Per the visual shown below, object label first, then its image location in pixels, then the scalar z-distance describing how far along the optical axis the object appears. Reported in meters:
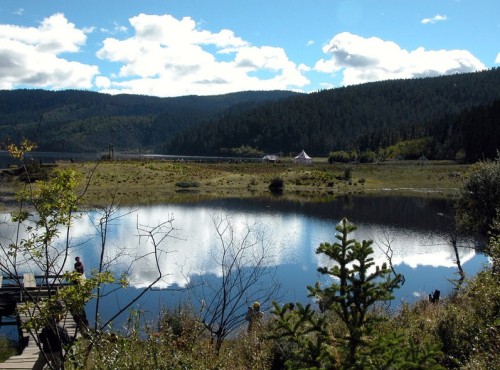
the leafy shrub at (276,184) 90.11
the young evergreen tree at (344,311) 6.41
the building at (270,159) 141.65
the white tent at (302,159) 141.75
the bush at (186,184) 87.19
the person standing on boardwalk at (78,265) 20.54
